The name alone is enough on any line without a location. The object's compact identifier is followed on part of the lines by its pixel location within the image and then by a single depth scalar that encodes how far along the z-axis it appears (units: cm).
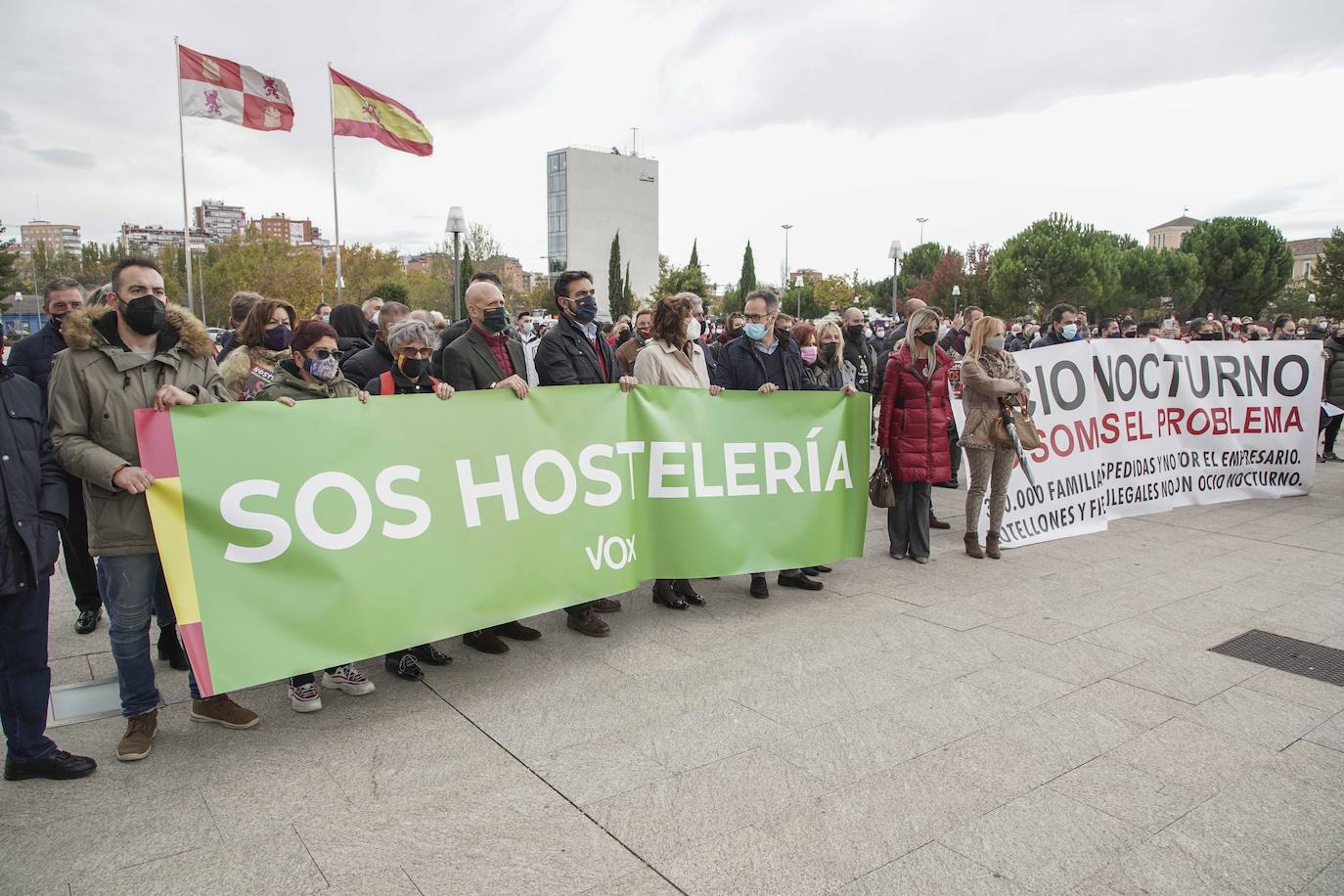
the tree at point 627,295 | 8712
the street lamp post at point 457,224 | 1710
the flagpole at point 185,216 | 1710
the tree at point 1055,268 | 5828
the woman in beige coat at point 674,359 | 535
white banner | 739
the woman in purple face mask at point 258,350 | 405
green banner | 340
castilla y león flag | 1634
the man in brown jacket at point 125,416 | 325
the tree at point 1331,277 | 4925
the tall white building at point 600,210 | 10838
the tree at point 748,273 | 9275
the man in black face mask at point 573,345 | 499
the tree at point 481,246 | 5441
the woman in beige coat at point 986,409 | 656
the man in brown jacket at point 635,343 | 769
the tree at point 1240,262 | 5928
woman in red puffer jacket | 631
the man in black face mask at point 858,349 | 898
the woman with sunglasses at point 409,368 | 445
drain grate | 433
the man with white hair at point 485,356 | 465
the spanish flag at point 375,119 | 1727
